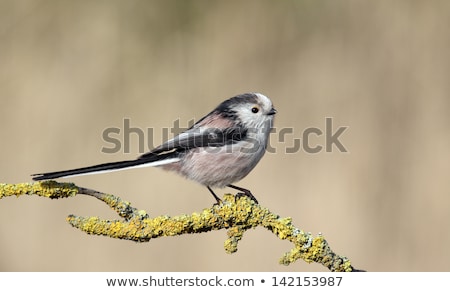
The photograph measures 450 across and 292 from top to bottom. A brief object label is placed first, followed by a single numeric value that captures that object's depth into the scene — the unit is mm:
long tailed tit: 6344
